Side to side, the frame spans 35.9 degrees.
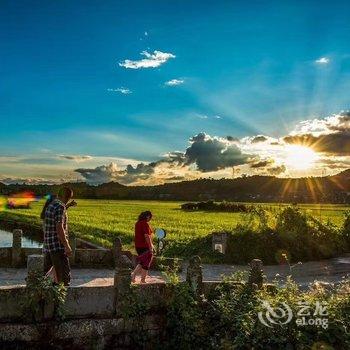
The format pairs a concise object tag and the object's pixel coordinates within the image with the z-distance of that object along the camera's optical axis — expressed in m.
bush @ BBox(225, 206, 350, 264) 23.73
